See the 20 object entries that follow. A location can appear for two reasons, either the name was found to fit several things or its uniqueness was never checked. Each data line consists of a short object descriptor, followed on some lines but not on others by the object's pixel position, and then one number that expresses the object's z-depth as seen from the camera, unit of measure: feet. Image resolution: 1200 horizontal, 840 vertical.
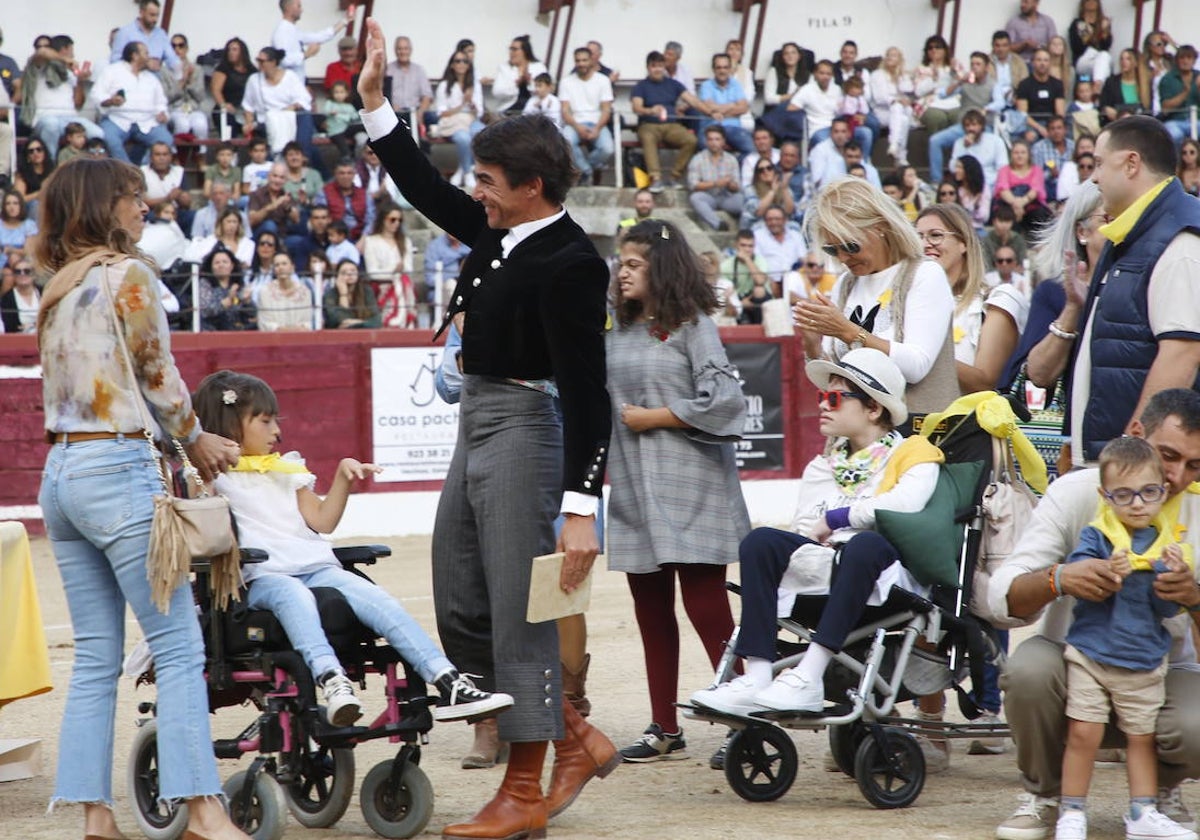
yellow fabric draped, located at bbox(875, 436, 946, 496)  35.09
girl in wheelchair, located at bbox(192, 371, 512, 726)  31.40
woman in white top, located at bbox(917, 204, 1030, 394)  41.39
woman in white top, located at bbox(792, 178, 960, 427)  36.88
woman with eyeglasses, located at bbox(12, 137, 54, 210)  104.37
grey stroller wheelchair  33.50
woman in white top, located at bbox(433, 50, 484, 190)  123.95
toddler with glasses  29.53
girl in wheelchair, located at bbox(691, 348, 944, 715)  33.27
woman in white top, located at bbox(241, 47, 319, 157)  118.32
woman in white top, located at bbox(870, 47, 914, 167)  140.36
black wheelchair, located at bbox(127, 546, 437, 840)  31.14
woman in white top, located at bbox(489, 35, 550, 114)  129.70
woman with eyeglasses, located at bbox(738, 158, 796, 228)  127.75
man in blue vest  32.14
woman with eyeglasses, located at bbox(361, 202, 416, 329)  106.22
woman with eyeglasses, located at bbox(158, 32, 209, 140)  116.78
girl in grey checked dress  39.40
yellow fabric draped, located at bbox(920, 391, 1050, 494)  35.83
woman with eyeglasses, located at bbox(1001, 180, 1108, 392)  36.19
